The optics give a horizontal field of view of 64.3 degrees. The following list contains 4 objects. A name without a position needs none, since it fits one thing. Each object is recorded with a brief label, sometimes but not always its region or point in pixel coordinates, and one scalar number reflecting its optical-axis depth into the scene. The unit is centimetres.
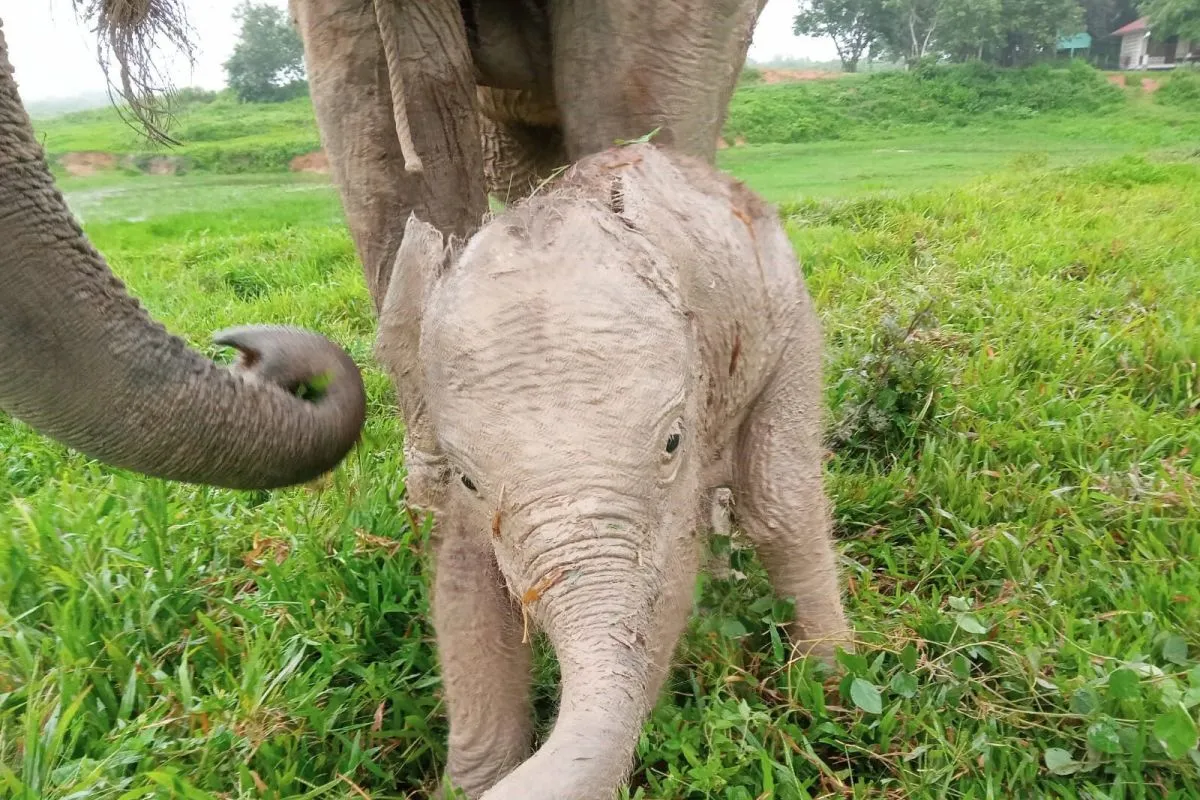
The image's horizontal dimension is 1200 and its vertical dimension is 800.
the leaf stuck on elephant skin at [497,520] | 122
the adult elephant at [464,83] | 205
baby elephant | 116
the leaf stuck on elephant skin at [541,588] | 116
